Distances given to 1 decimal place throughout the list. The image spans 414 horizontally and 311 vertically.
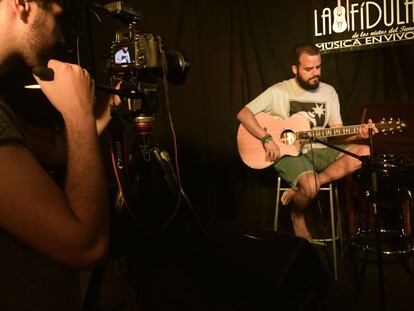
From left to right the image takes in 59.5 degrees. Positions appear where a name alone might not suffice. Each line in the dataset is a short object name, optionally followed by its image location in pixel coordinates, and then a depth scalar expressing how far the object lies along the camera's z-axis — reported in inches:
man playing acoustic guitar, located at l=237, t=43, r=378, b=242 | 104.6
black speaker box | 51.3
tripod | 59.9
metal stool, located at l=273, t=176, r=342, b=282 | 93.0
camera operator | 25.6
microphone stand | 64.3
